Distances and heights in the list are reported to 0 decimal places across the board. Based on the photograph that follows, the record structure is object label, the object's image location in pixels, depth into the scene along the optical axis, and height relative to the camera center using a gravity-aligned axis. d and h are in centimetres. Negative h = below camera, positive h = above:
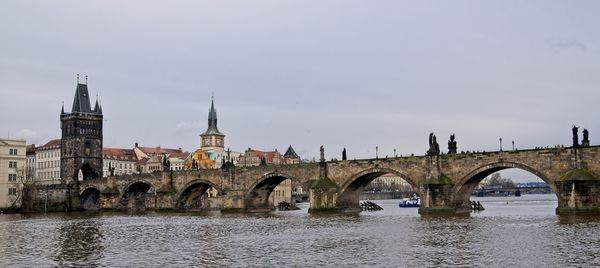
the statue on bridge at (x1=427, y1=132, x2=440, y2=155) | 6444 +410
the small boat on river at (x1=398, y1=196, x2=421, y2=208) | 11131 -214
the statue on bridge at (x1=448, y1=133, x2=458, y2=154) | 6472 +408
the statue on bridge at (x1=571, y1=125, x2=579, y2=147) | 5511 +403
